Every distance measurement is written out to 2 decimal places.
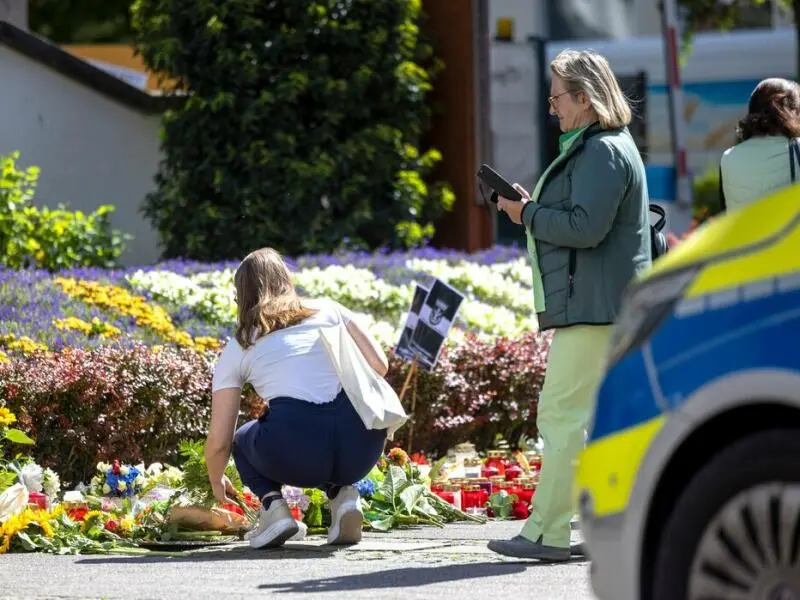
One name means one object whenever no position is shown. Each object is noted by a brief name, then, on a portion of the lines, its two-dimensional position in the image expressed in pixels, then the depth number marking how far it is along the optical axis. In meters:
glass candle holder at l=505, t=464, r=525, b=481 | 18.33
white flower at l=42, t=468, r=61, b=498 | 16.45
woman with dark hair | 14.05
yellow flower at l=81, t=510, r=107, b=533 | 15.36
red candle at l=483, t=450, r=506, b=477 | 18.43
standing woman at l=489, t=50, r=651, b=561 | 13.49
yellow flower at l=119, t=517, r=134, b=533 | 15.53
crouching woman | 14.62
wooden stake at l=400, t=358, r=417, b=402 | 18.04
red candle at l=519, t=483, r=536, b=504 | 17.39
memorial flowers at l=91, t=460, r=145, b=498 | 16.25
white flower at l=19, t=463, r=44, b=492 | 16.14
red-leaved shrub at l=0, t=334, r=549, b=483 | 17.81
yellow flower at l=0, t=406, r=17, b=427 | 16.11
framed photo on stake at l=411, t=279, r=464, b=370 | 18.03
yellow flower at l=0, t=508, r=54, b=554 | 15.04
